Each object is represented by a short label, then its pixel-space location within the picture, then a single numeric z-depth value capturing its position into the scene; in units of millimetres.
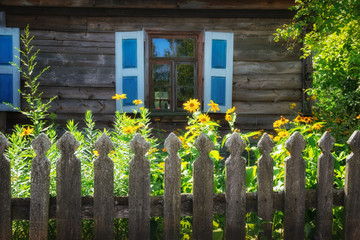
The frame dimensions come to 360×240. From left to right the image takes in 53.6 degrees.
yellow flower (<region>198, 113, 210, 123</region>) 2792
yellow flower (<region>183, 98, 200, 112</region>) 3080
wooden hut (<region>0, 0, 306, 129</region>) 5805
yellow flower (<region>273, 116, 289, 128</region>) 3137
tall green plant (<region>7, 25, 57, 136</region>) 5848
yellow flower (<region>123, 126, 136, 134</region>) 2640
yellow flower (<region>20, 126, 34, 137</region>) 2624
